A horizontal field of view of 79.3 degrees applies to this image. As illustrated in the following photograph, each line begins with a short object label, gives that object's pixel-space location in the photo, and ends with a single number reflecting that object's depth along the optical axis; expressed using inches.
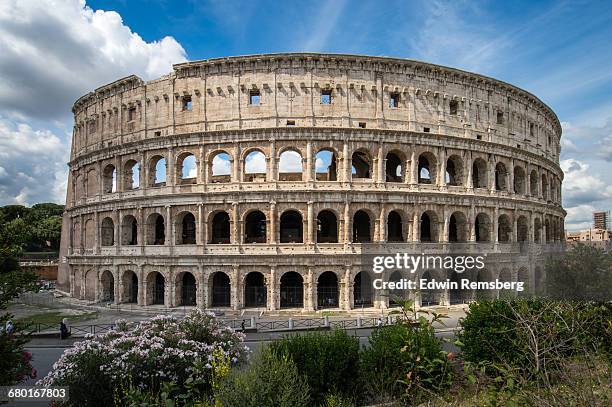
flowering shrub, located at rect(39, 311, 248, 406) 323.9
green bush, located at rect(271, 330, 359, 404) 349.7
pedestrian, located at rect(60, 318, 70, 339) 748.9
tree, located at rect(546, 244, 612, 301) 722.8
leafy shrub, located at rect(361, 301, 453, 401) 322.0
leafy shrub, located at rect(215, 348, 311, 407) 268.1
